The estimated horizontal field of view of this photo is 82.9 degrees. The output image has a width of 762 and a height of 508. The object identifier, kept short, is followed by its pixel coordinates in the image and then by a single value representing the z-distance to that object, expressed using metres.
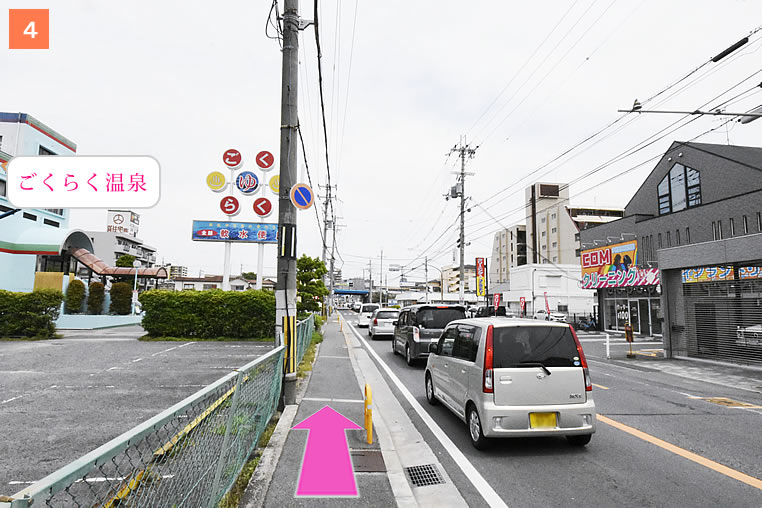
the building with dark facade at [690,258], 13.93
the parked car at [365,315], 34.62
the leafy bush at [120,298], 30.97
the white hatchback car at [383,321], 23.02
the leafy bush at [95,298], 29.66
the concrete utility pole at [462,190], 31.35
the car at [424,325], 12.83
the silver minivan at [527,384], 5.41
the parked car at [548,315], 32.11
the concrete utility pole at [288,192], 7.91
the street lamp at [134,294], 31.53
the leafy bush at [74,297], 27.69
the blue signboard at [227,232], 25.70
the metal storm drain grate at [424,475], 4.76
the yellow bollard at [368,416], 5.95
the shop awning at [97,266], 30.45
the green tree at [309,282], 24.93
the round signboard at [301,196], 8.15
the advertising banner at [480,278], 39.19
